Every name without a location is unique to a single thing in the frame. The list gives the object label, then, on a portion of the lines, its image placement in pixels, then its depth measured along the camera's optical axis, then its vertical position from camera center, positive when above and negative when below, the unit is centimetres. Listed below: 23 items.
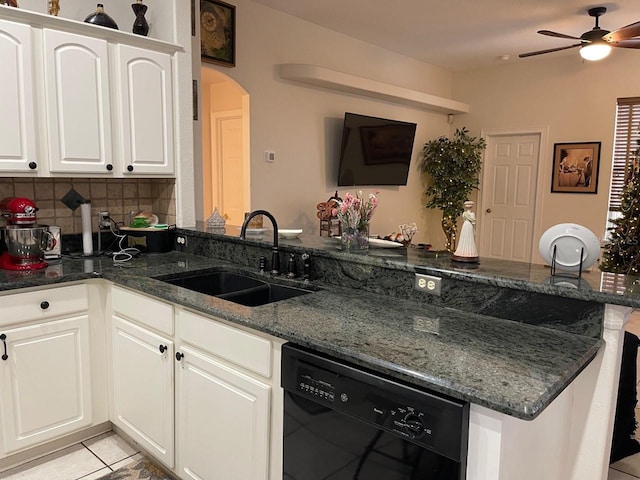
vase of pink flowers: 224 -16
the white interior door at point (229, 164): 545 +23
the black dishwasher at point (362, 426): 118 -65
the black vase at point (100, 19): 265 +90
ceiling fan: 391 +129
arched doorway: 541 +41
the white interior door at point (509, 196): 666 -10
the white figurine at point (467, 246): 191 -23
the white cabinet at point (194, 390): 169 -84
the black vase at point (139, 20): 289 +97
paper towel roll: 280 -27
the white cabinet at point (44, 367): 221 -89
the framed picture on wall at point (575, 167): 607 +30
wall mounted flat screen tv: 556 +44
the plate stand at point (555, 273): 168 -29
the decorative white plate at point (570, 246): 164 -19
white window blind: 580 +60
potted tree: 669 +25
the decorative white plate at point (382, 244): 233 -28
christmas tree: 434 -41
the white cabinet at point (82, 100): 239 +45
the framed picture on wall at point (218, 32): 413 +133
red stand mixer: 245 -29
